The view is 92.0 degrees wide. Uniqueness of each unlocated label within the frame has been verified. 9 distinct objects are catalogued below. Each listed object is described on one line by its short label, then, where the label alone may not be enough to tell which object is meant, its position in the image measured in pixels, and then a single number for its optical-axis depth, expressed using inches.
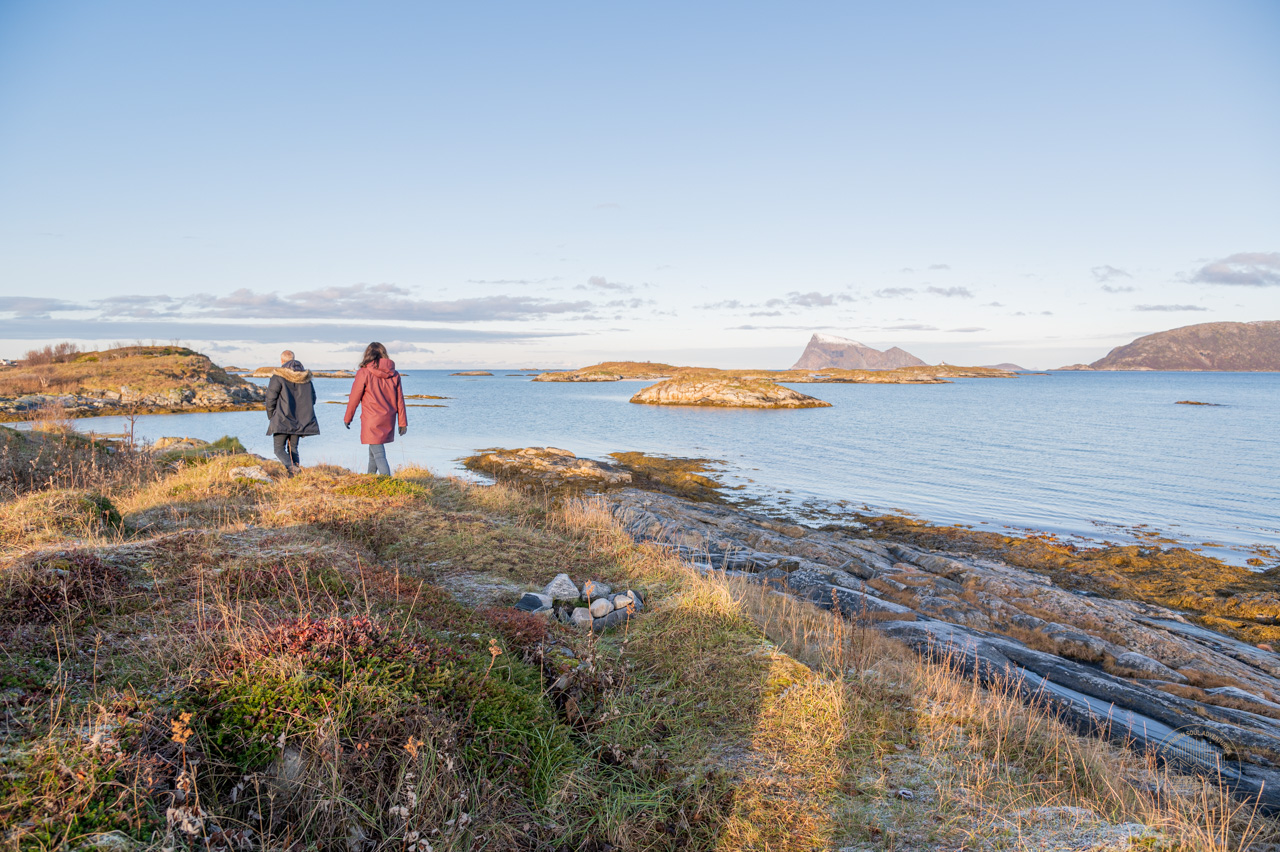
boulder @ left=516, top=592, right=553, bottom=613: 270.5
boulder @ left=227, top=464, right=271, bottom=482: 465.7
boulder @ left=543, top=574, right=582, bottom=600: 285.6
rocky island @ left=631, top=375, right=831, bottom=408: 2728.8
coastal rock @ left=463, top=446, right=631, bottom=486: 939.3
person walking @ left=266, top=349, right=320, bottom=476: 503.5
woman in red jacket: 495.8
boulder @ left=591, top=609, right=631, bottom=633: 267.6
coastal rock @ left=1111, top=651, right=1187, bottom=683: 358.0
